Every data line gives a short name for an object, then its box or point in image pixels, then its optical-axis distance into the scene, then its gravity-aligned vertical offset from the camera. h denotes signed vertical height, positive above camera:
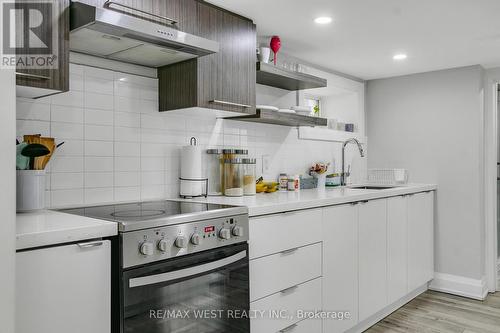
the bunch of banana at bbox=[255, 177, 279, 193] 2.96 -0.16
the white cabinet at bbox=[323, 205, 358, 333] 2.56 -0.67
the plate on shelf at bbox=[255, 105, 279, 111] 2.68 +0.38
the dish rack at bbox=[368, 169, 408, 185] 4.04 -0.13
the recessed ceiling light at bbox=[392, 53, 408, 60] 3.38 +0.93
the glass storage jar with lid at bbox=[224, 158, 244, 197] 2.65 -0.09
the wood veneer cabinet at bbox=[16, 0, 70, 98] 1.59 +0.37
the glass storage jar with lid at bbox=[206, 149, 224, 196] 2.74 -0.05
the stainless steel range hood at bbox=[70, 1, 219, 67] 1.64 +0.58
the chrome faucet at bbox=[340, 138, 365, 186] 3.92 -0.02
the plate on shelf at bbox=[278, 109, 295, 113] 2.85 +0.39
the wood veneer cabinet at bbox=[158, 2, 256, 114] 2.24 +0.54
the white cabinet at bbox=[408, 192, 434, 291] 3.56 -0.70
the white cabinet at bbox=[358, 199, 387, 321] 2.90 -0.70
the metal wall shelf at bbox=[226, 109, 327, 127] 2.69 +0.33
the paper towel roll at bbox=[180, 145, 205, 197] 2.46 -0.03
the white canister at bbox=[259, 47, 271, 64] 2.76 +0.76
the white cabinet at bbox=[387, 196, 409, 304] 3.25 -0.71
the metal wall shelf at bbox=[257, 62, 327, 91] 2.71 +0.64
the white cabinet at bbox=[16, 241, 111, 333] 1.26 -0.42
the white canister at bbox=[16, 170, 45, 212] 1.71 -0.11
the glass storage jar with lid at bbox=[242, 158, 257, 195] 2.74 -0.10
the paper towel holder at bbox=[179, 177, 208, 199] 2.46 -0.12
